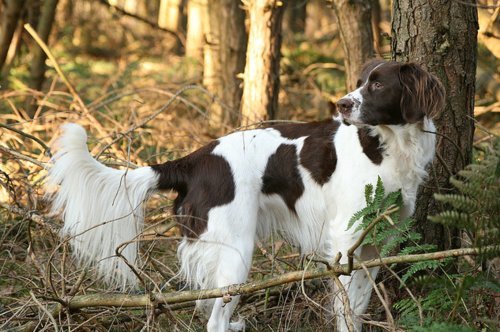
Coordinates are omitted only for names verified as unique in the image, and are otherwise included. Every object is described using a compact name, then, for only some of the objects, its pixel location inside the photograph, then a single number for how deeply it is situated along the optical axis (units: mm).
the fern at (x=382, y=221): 3763
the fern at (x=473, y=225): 3100
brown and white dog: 4348
